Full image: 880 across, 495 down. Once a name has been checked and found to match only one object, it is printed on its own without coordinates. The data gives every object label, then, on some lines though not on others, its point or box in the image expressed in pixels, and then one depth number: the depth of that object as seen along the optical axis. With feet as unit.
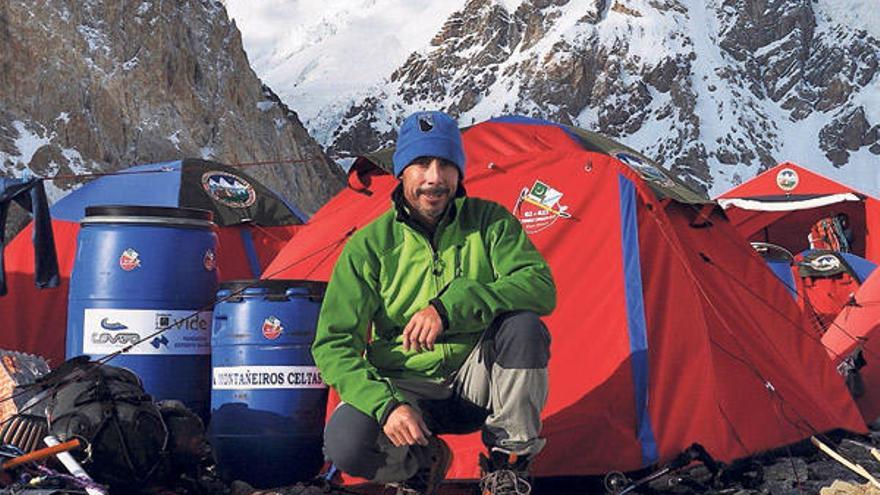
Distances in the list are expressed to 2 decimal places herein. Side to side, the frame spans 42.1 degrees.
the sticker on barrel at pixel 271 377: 14.15
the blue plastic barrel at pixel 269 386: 14.17
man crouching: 9.78
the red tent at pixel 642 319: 13.78
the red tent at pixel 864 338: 21.83
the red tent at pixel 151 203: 22.57
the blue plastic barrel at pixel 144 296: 15.15
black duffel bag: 12.33
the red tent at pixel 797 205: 46.83
